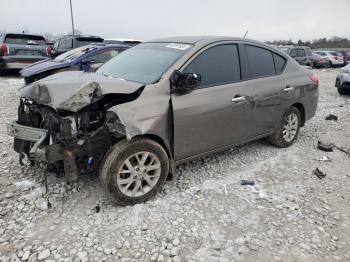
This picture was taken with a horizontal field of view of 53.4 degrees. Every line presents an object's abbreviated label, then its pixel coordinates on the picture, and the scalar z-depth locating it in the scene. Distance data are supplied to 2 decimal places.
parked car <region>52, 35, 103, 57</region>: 13.61
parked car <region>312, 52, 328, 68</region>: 23.69
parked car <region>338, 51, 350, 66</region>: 28.41
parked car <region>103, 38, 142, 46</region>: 13.36
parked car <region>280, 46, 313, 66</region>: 20.50
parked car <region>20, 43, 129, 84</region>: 8.78
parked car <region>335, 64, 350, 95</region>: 11.19
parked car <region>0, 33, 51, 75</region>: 12.52
